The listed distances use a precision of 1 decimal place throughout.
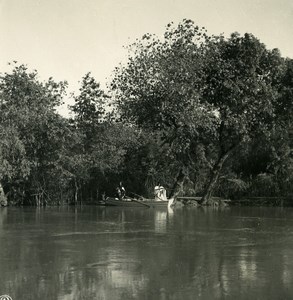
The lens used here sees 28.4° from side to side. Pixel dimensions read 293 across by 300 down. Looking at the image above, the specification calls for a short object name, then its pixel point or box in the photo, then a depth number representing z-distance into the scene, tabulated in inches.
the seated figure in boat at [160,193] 1406.1
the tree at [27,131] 1290.6
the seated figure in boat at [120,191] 1477.9
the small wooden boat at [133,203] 1333.7
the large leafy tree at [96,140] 1525.6
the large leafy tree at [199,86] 1328.7
